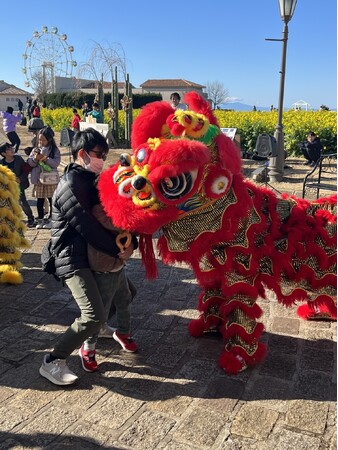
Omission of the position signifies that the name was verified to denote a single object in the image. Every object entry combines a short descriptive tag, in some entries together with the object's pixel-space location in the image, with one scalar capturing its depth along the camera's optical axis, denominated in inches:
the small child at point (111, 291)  118.2
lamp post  355.9
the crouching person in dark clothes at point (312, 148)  449.7
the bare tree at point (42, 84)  1635.6
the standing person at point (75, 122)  675.4
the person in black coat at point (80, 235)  113.8
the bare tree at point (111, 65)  726.8
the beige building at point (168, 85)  2723.9
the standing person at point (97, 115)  597.6
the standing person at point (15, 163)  256.4
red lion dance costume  108.1
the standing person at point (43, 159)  268.1
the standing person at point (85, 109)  796.1
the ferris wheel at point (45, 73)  1401.0
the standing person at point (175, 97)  386.3
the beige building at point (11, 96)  2807.6
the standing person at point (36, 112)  875.4
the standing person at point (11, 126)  560.4
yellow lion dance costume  190.1
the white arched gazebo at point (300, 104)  1225.3
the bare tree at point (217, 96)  2761.3
